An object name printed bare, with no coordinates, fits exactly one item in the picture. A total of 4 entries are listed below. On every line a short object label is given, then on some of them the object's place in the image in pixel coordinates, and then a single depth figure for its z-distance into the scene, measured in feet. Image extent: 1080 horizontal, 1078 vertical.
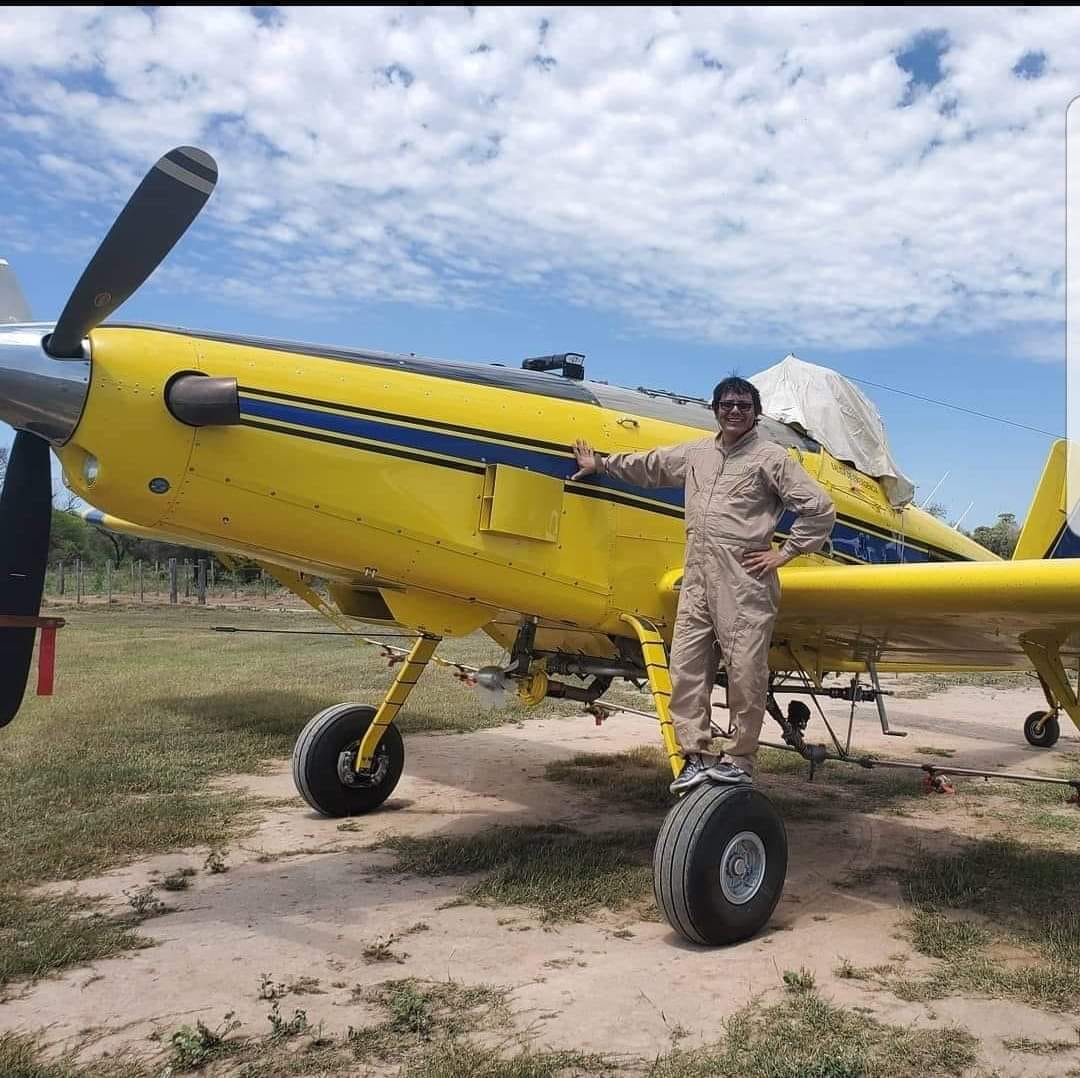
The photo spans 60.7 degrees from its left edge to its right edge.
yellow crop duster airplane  12.70
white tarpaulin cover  20.71
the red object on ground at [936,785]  24.26
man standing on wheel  14.37
